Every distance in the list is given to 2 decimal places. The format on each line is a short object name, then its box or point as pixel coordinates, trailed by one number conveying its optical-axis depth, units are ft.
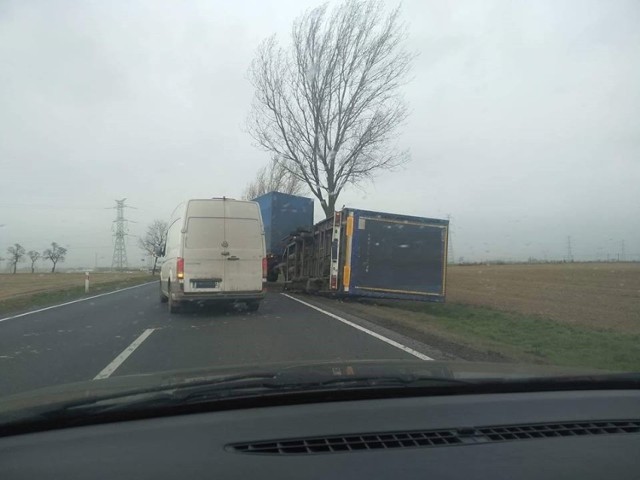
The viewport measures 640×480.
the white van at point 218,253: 39.19
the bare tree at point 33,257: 319.18
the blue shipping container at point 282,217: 69.77
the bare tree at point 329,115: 81.46
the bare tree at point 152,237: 225.56
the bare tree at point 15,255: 308.81
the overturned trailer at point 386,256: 47.29
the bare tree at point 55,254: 317.83
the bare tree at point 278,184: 134.25
